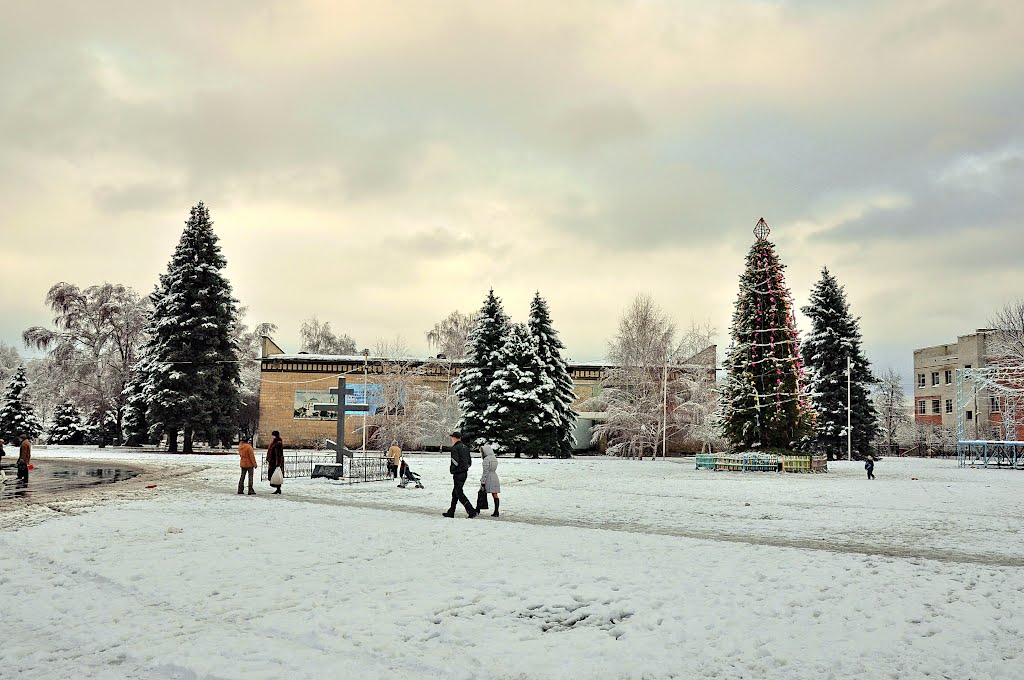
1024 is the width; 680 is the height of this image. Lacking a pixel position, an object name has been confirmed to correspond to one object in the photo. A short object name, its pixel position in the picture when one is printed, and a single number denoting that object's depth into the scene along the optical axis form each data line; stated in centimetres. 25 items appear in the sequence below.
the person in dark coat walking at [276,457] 2170
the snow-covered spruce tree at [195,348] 4500
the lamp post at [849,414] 4788
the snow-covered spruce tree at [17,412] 5744
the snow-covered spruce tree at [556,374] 5028
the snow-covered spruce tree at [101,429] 5729
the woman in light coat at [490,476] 1588
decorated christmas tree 3750
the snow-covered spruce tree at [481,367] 5034
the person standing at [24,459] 2555
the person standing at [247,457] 2044
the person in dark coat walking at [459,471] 1547
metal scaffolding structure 3959
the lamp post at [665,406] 4779
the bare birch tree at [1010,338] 4753
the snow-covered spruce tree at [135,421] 5528
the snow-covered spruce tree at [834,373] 5122
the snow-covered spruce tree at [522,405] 4822
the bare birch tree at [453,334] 6862
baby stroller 2318
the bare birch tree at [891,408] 6950
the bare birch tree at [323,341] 8731
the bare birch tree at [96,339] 5450
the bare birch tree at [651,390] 4900
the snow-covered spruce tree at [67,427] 5862
